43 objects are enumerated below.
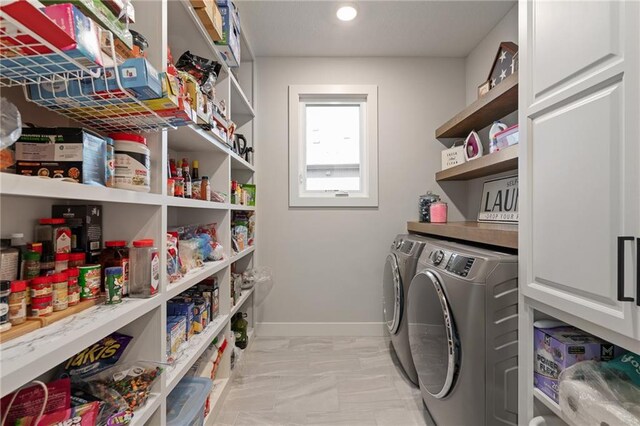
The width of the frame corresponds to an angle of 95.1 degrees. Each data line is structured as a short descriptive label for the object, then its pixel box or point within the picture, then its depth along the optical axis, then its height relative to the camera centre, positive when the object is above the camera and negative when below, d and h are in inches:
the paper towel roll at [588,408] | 29.0 -20.6
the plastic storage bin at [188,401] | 46.7 -32.6
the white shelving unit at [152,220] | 23.5 -1.2
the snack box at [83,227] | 34.4 -1.7
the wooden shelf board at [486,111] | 64.6 +26.8
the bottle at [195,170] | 65.7 +9.6
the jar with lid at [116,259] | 35.4 -5.7
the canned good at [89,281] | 32.2 -7.7
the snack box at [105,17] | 25.2 +18.2
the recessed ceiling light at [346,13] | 77.1 +53.9
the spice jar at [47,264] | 29.8 -5.4
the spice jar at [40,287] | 27.1 -7.0
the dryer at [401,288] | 71.8 -20.2
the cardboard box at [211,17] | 51.4 +35.8
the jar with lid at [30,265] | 28.1 -5.1
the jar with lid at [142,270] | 37.2 -7.4
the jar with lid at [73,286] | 30.4 -7.8
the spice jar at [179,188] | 50.7 +4.3
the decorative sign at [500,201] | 76.3 +3.5
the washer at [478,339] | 43.3 -19.2
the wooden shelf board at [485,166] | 62.5 +11.8
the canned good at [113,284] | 33.7 -8.4
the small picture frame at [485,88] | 79.7 +34.7
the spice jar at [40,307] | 27.2 -8.9
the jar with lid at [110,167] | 31.2 +4.9
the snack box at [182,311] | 53.7 -18.1
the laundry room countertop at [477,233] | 47.9 -4.2
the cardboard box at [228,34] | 61.0 +38.3
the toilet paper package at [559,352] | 37.3 -18.1
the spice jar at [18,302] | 25.1 -7.9
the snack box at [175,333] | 47.2 -20.4
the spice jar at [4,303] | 23.8 -7.5
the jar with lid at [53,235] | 31.9 -2.5
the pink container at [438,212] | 90.7 +0.3
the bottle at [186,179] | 55.1 +6.6
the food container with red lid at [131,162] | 33.4 +5.9
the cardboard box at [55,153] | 27.0 +5.6
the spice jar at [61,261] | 30.5 -5.2
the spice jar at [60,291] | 28.8 -7.9
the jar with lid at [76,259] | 32.3 -5.2
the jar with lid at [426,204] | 94.2 +2.9
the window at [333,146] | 103.1 +24.4
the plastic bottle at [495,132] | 72.6 +20.4
